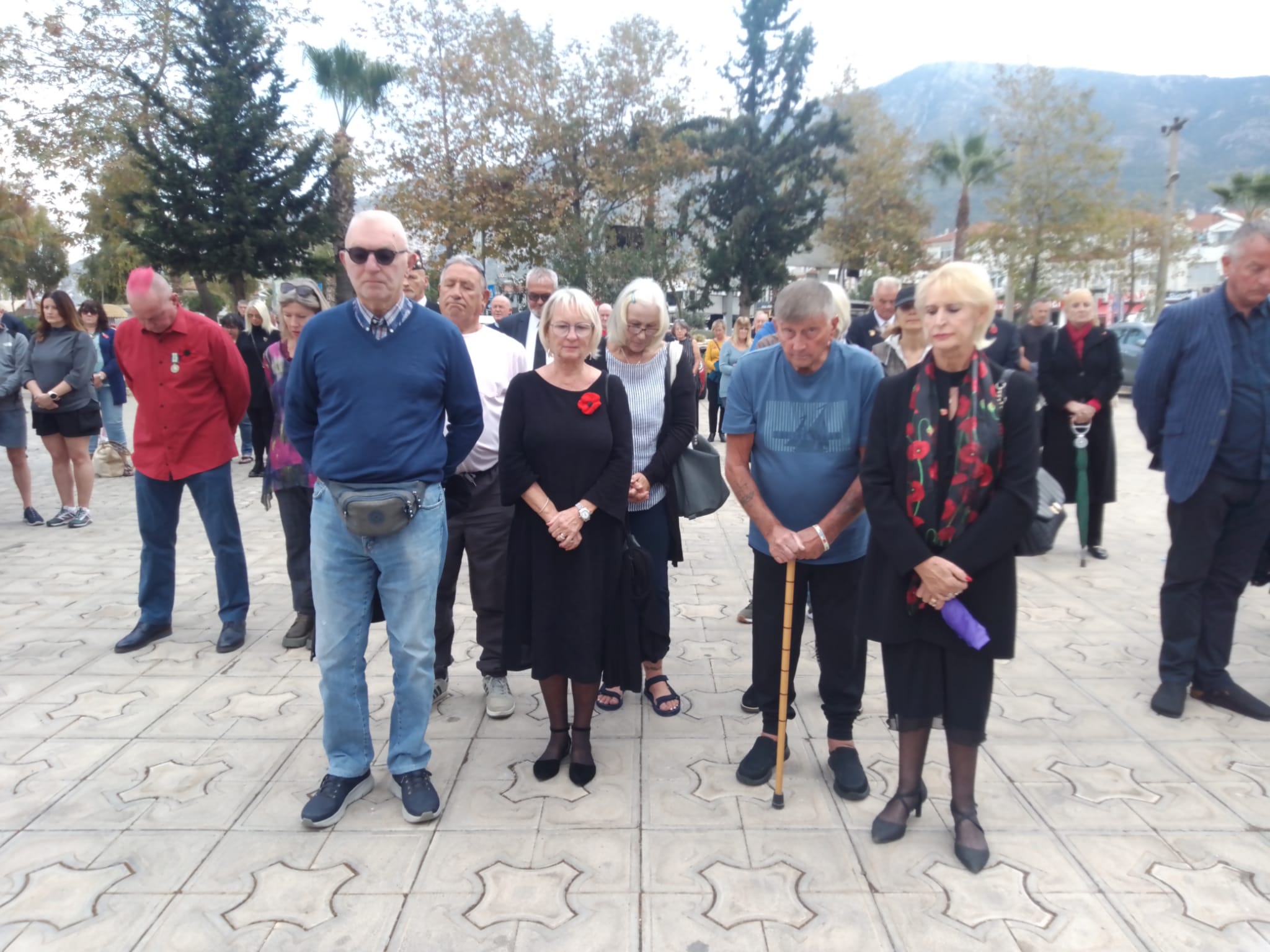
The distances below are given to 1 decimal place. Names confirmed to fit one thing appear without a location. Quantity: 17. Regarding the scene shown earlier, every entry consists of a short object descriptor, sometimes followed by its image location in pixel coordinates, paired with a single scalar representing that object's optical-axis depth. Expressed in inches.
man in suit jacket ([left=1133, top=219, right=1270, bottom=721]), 149.2
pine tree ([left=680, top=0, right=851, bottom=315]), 1524.4
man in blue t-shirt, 122.7
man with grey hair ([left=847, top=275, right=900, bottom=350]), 220.1
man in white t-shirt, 151.9
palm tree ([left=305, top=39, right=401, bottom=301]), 940.0
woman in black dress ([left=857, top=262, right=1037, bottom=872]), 103.7
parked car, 804.6
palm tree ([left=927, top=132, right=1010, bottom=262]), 1697.8
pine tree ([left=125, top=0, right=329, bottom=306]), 726.5
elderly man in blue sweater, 114.0
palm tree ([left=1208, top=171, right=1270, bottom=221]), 1659.7
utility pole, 1155.3
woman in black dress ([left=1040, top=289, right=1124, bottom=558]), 247.1
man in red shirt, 181.5
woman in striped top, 149.4
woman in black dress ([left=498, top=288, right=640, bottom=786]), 126.2
